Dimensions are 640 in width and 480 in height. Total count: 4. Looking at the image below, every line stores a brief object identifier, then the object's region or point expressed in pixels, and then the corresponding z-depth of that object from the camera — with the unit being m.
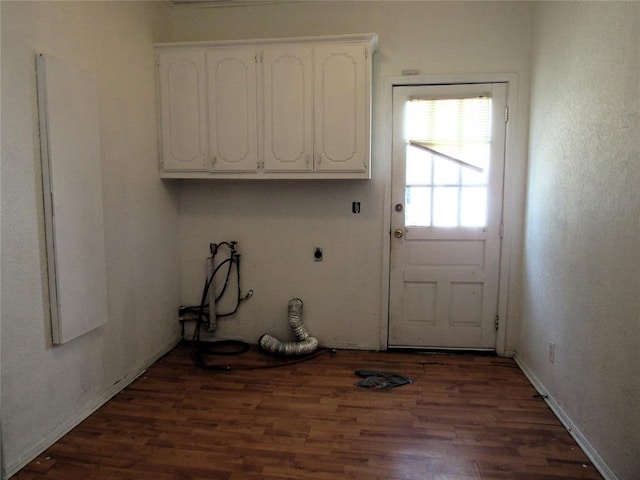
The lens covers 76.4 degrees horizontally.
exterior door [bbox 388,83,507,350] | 3.17
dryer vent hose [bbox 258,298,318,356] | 3.27
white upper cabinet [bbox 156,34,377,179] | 2.98
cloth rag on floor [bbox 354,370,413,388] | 2.81
